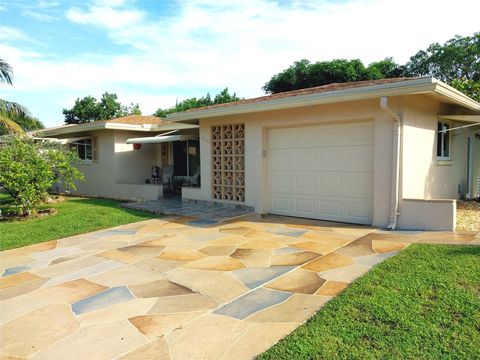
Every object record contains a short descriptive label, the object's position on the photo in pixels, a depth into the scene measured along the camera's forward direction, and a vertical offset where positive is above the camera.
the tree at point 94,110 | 43.91 +7.22
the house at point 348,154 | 8.38 +0.28
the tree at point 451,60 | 29.01 +9.24
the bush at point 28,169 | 10.57 -0.11
